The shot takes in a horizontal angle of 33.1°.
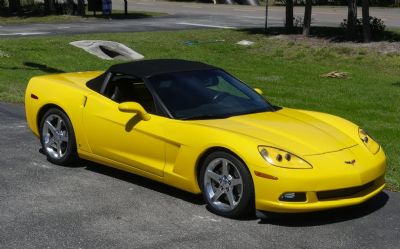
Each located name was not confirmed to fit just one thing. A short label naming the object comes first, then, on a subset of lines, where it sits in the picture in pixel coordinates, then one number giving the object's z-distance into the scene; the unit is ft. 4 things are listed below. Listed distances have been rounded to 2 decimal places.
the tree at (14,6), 123.85
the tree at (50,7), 115.14
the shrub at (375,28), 73.92
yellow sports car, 18.44
